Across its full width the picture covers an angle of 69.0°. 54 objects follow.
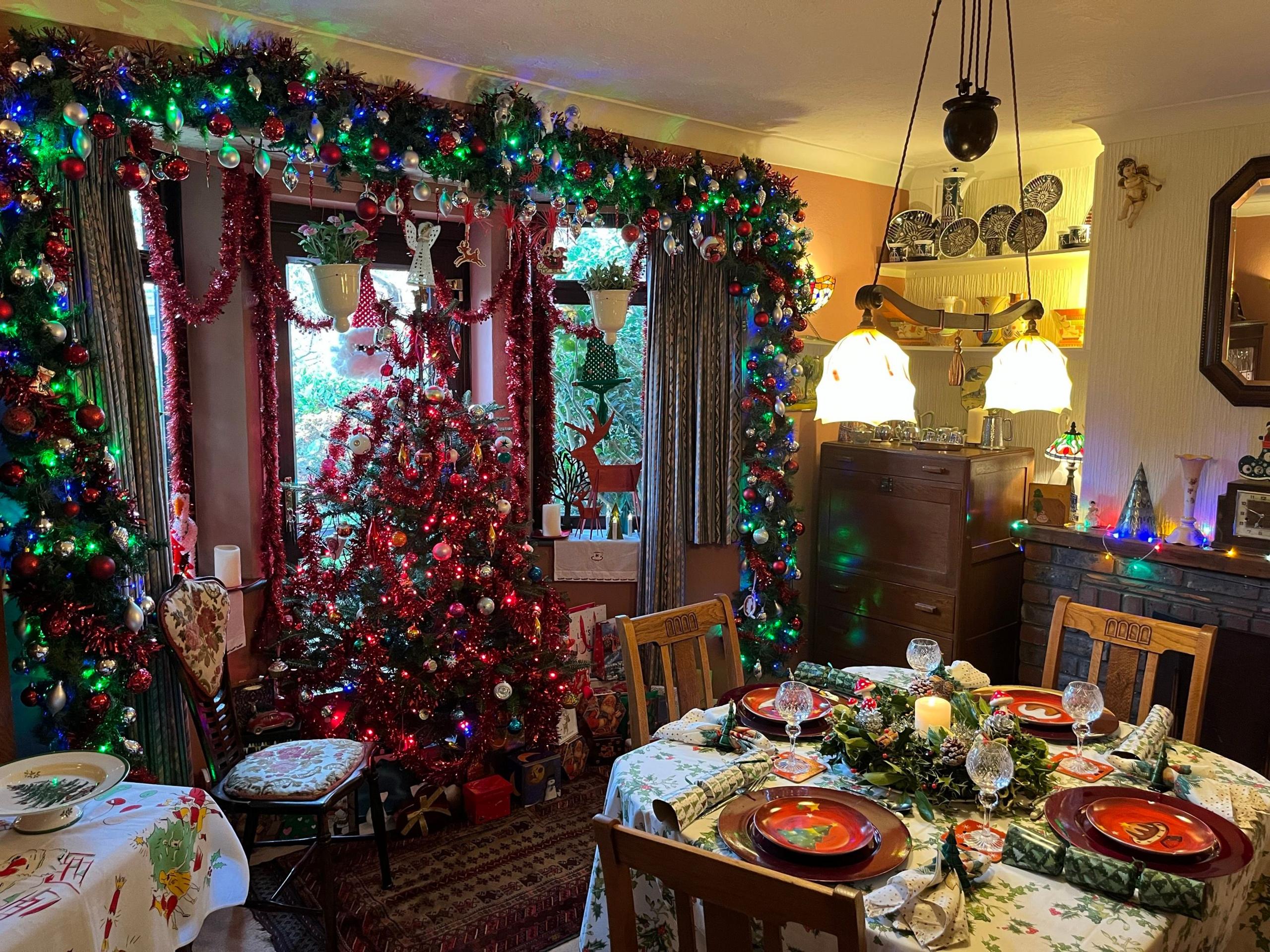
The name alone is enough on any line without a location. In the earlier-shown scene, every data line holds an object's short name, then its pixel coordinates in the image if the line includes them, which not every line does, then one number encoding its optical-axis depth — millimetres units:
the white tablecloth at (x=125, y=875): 1722
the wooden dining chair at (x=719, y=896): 1270
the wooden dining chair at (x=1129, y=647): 2555
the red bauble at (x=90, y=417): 2490
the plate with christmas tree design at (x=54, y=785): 1909
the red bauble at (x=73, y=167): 2504
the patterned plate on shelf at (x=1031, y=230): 4352
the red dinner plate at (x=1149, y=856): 1706
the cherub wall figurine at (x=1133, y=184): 3818
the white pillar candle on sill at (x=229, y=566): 3273
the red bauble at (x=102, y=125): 2494
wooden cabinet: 4102
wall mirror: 3545
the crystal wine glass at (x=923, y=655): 2504
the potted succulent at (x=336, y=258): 3254
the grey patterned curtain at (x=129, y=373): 2645
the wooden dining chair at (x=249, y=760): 2662
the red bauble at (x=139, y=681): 2586
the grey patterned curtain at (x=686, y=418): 4148
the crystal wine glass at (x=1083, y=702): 2182
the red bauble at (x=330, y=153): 2992
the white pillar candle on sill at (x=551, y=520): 4066
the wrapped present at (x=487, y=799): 3449
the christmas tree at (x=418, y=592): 3289
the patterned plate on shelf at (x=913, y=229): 4766
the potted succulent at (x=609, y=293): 3869
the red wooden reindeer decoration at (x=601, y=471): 4188
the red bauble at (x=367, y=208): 3201
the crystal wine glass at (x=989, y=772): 1817
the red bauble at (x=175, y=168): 2707
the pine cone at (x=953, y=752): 2014
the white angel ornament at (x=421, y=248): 3570
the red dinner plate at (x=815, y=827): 1764
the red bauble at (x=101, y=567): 2484
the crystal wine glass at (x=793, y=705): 2184
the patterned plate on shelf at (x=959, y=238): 4598
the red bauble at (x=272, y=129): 2811
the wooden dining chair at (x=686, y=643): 2619
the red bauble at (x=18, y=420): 2330
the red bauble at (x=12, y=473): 2363
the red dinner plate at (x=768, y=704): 2400
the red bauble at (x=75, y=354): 2486
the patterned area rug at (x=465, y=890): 2766
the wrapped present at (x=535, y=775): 3561
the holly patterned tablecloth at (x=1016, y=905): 1557
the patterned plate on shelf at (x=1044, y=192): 4348
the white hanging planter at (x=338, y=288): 3262
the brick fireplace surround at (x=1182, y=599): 3449
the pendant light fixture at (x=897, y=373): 2016
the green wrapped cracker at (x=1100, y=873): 1644
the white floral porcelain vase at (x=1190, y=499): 3689
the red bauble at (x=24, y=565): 2383
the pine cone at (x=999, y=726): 2105
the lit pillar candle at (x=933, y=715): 2125
